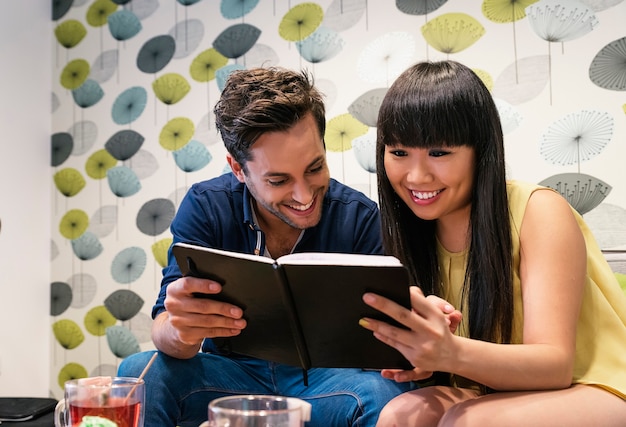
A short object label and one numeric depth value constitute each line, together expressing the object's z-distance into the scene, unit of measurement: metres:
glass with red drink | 0.99
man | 1.46
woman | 1.14
